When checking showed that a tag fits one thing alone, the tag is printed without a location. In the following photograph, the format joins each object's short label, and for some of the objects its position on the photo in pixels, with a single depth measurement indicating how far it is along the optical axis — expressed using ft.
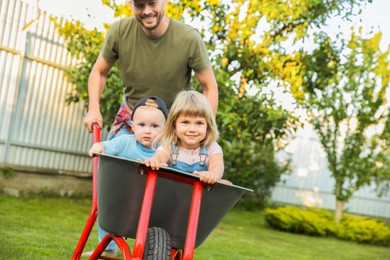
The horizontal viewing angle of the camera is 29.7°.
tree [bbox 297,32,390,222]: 27.78
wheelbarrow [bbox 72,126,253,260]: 8.77
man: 12.31
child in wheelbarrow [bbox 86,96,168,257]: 11.24
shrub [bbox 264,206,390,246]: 30.35
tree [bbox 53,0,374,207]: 24.67
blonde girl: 9.98
